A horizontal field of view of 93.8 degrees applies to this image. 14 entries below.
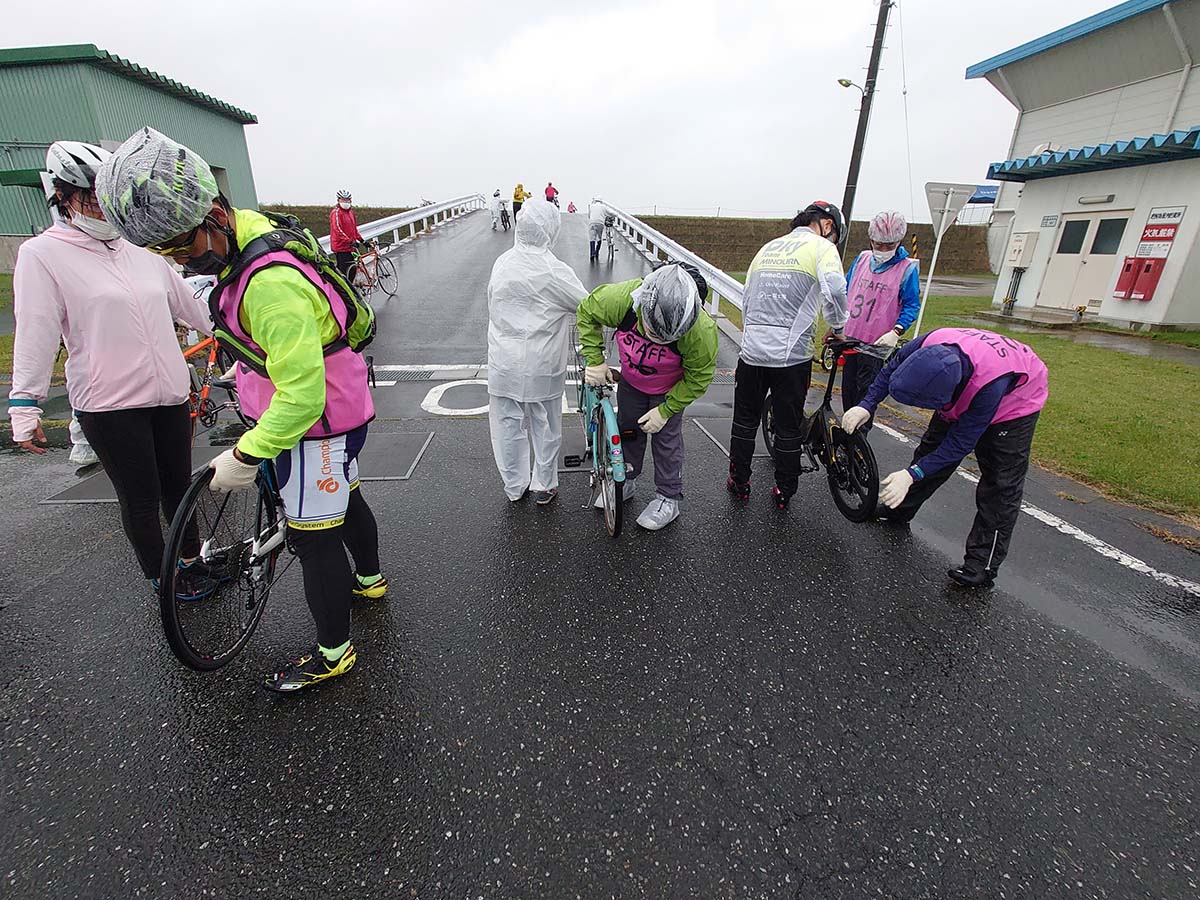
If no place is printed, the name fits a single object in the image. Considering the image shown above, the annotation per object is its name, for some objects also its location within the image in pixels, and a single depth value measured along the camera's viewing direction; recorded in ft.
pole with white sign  26.40
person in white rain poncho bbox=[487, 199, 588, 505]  11.41
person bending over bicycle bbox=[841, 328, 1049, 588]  9.48
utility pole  42.09
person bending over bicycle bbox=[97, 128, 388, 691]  5.73
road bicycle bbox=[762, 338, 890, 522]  12.12
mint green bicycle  11.28
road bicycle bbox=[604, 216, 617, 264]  49.70
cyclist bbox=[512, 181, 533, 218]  74.54
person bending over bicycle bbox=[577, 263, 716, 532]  10.06
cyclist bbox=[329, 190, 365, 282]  34.88
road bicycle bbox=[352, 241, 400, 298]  34.42
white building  34.53
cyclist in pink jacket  7.63
